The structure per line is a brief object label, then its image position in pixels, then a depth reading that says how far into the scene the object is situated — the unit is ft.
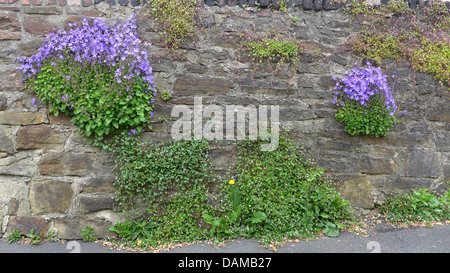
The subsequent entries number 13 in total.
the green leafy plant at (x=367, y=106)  11.42
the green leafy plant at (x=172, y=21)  11.30
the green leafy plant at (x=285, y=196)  10.47
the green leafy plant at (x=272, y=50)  11.73
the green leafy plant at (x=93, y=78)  10.16
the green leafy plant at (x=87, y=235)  10.45
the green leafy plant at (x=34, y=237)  10.18
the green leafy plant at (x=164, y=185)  10.45
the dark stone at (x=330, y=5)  12.29
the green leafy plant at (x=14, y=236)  10.29
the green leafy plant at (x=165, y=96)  11.09
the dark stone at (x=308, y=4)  12.19
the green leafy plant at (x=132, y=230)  10.29
